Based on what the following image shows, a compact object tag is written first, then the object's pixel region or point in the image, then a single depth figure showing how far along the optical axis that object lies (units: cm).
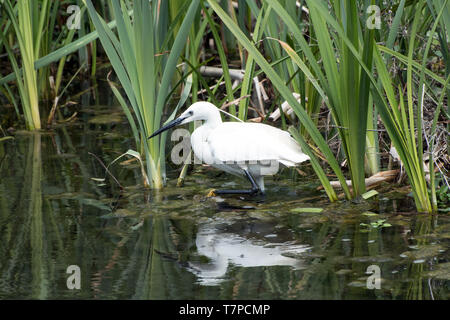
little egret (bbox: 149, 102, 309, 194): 872
